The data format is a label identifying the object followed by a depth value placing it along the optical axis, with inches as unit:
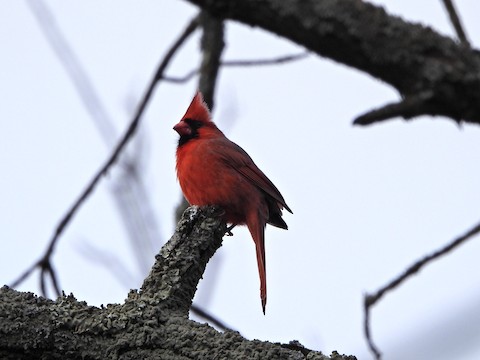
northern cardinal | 291.6
